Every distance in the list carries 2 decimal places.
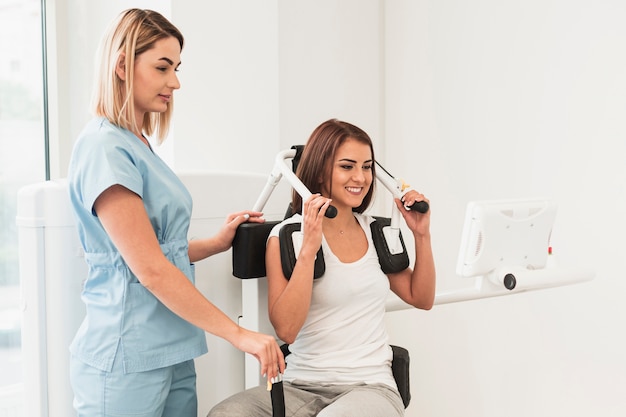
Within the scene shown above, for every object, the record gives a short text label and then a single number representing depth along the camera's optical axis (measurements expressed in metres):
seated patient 1.54
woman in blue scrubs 1.32
